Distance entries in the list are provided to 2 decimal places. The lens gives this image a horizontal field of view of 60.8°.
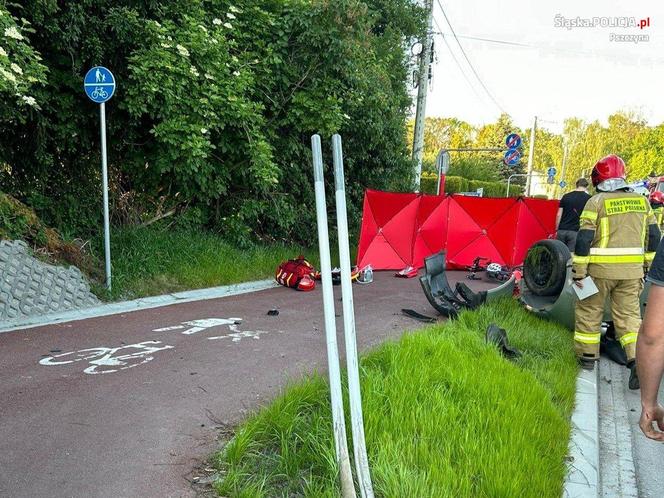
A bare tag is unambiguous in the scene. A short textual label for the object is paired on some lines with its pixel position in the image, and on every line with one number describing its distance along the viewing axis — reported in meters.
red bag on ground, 9.64
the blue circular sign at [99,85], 7.42
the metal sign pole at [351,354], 2.78
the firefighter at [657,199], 19.84
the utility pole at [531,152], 36.98
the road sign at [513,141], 20.76
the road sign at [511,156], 20.67
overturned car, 6.38
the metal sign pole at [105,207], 7.47
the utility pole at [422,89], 17.42
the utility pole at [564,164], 58.83
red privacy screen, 12.10
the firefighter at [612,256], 5.34
